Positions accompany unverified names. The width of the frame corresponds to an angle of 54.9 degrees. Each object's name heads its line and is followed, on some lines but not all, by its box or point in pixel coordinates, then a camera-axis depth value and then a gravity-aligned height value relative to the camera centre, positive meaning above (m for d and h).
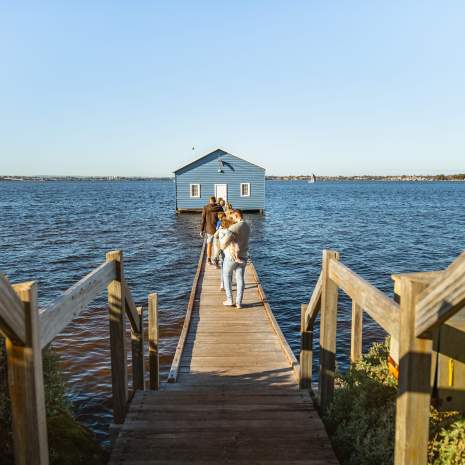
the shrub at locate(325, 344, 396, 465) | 3.41 -1.93
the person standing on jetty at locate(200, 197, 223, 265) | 13.27 -0.92
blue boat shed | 40.09 +0.50
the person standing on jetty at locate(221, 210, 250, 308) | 8.80 -1.39
